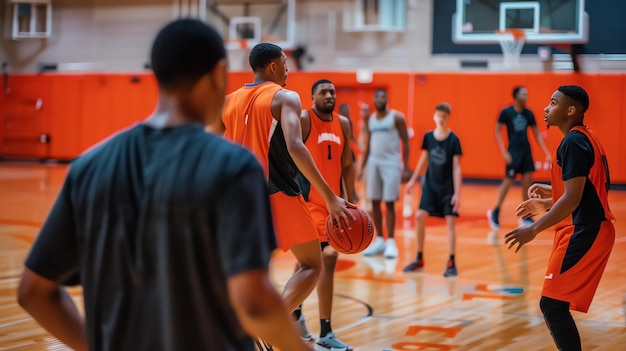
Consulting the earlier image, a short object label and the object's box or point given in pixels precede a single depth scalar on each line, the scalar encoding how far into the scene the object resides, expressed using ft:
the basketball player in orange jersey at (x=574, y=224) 14.25
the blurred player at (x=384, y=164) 32.09
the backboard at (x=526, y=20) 55.26
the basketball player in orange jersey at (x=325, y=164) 18.63
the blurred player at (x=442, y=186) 28.14
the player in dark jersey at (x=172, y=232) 5.88
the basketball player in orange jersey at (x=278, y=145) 15.80
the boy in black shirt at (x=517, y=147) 39.73
